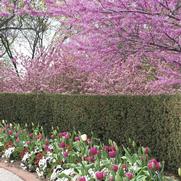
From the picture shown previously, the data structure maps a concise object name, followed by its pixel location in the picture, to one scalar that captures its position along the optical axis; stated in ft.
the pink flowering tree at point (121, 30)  18.02
